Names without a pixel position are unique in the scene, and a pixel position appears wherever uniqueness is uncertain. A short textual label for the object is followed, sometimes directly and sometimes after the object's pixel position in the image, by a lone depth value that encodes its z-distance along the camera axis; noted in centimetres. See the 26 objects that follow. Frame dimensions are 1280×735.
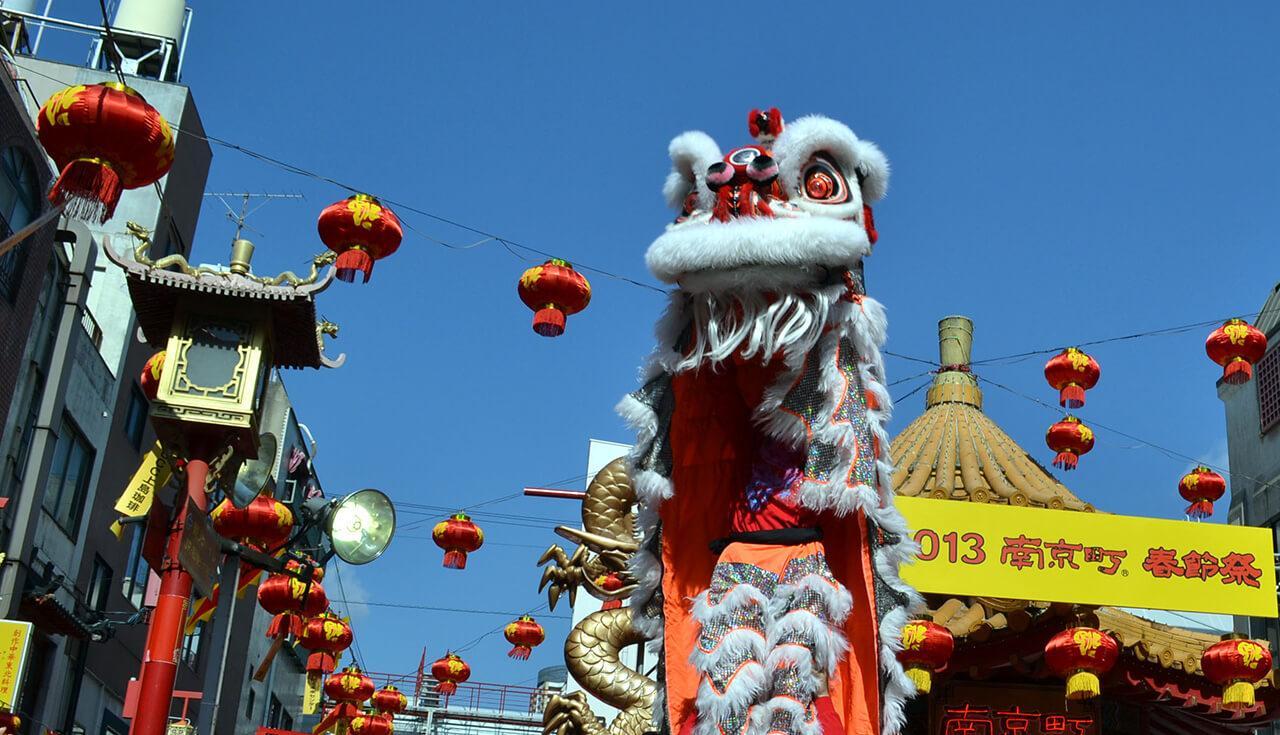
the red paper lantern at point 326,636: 2003
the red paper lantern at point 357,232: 1042
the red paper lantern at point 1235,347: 1469
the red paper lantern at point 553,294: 1193
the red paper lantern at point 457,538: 1906
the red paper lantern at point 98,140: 732
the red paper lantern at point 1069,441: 1566
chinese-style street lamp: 903
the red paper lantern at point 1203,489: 1636
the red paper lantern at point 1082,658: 1017
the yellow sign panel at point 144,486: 947
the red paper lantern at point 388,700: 2831
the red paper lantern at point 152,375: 1079
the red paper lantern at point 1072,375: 1491
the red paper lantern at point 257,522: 1413
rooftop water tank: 2442
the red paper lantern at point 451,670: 2459
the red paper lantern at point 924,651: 971
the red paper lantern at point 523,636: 2030
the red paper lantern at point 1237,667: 1072
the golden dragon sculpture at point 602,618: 748
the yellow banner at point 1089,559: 1025
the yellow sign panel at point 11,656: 1448
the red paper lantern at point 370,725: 2725
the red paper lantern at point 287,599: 1815
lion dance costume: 503
